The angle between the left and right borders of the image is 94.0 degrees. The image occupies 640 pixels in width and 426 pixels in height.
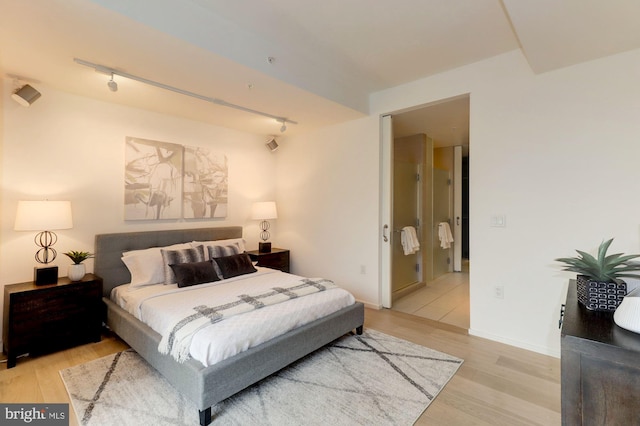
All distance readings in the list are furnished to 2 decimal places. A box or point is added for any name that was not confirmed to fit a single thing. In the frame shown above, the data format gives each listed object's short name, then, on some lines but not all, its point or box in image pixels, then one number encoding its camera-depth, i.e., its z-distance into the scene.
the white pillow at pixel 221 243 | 3.46
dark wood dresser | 0.93
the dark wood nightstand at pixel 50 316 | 2.39
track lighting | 2.42
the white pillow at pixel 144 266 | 2.98
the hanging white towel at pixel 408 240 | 4.52
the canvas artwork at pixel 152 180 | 3.41
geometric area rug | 1.83
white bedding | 1.90
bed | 1.80
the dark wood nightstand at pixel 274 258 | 4.22
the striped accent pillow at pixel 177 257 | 3.05
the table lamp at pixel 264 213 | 4.38
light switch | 2.82
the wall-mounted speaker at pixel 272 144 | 4.67
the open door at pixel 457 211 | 6.23
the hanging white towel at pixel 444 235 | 5.61
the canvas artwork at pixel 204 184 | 3.88
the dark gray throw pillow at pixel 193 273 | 2.91
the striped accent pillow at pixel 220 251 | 3.30
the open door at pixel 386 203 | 3.76
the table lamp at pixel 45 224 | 2.52
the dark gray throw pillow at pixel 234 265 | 3.24
